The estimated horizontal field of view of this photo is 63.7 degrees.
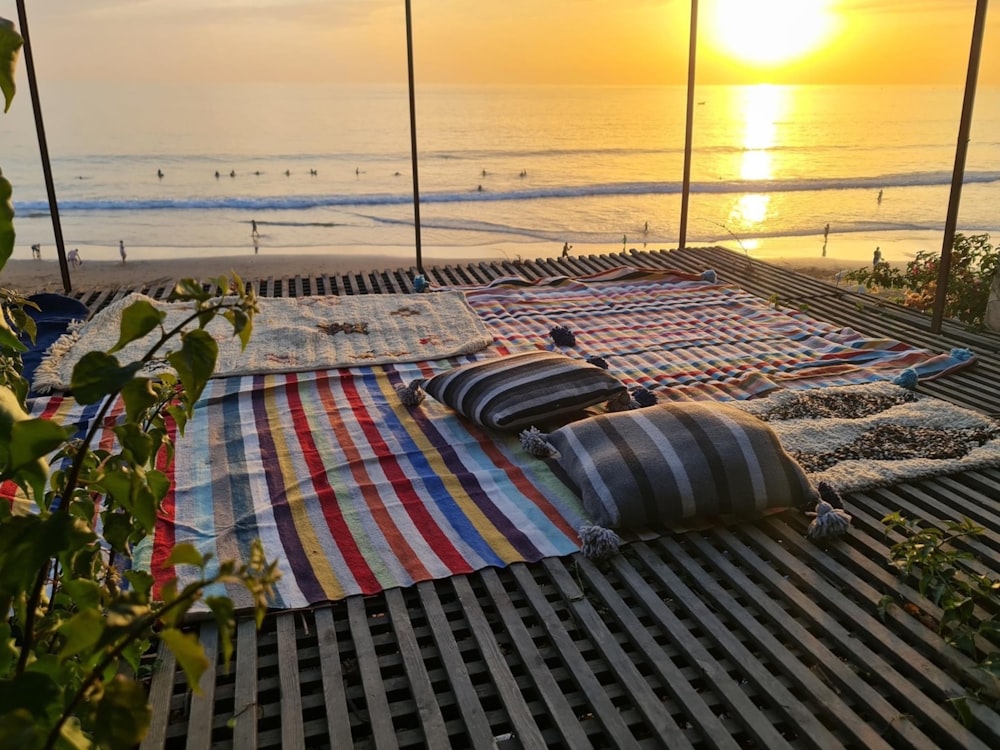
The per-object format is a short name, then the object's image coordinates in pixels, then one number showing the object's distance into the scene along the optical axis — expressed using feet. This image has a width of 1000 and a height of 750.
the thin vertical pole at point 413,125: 16.15
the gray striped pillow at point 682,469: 7.27
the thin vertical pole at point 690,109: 17.42
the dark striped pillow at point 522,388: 9.17
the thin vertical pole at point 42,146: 13.92
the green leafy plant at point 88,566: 2.13
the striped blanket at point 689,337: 11.19
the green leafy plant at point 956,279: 15.39
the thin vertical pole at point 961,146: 11.75
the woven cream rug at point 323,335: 11.40
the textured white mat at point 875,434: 8.44
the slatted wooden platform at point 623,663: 5.16
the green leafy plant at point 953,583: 5.90
